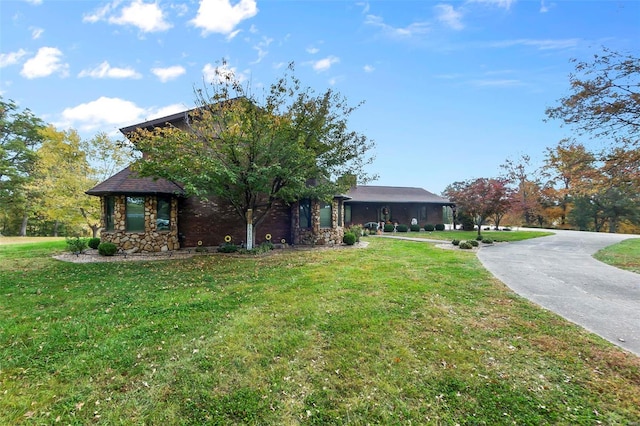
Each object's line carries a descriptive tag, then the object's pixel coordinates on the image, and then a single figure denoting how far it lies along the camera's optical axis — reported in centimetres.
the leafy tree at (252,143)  972
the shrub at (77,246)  1210
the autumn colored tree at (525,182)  3547
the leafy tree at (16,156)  2544
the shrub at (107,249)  1154
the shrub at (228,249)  1237
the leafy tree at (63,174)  1945
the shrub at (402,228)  2409
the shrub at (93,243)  1347
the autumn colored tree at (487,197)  1792
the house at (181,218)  1247
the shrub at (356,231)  1620
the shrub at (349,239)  1486
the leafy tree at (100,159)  2078
